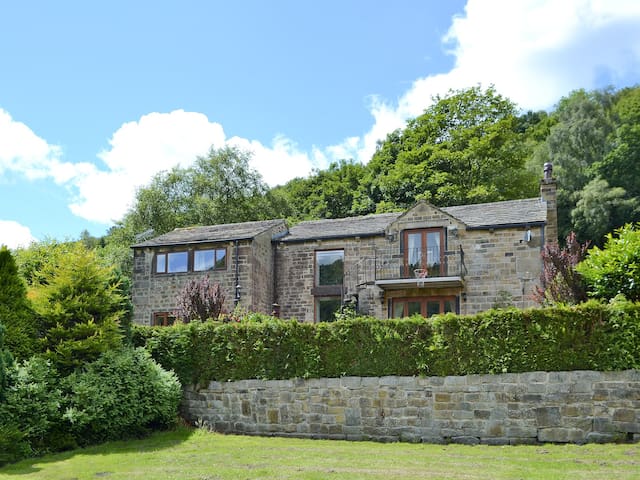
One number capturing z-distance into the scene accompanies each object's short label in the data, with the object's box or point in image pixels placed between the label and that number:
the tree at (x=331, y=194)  43.56
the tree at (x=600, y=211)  36.16
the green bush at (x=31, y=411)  12.80
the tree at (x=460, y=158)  38.16
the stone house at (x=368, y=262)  23.02
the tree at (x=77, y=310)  14.50
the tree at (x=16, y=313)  14.19
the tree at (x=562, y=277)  16.67
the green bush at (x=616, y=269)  14.50
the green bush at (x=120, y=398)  13.80
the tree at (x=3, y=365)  12.93
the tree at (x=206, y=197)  42.22
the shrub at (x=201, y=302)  20.47
